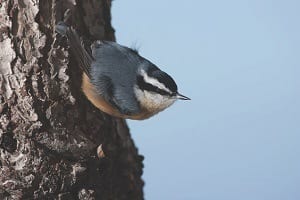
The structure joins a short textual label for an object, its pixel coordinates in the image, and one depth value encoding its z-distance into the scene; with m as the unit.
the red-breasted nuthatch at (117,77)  3.59
